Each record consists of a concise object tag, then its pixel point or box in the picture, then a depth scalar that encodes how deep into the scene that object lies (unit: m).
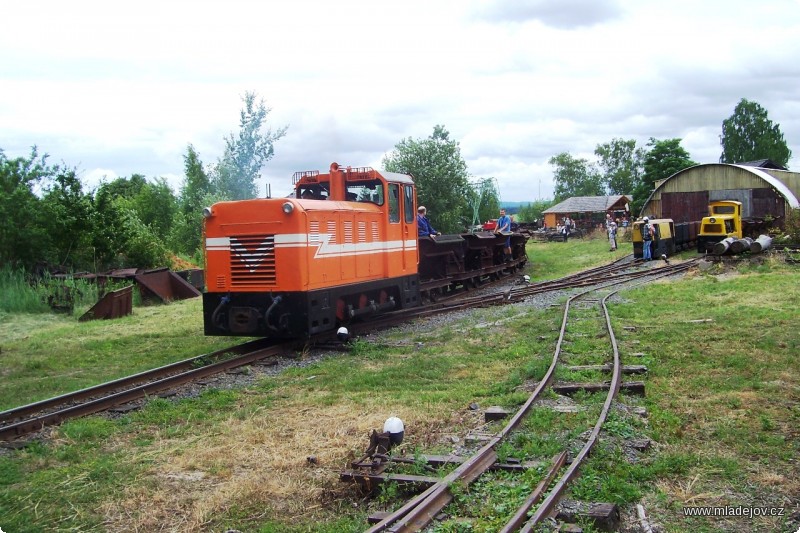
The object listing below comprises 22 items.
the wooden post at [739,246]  22.63
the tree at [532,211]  88.12
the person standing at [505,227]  23.42
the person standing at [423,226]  17.47
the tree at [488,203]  60.46
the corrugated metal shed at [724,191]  34.19
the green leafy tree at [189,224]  29.28
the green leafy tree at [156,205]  38.12
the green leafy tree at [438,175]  31.64
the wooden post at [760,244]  22.94
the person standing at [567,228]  46.95
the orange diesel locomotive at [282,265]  10.45
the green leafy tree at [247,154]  24.20
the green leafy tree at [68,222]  19.59
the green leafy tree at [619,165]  103.65
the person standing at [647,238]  25.72
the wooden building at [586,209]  66.43
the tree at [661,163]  61.53
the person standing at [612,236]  33.91
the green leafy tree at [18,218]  19.12
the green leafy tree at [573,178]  108.31
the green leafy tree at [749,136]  74.56
